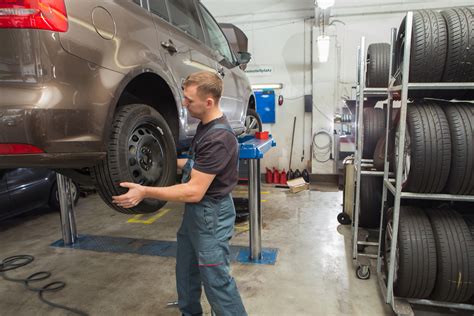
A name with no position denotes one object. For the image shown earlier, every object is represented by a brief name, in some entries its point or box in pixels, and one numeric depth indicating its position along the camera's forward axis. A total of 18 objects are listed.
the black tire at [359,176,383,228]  3.39
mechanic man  1.58
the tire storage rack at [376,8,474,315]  1.87
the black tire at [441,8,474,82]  1.86
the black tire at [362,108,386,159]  3.41
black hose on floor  2.42
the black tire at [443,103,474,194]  1.84
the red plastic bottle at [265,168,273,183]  6.61
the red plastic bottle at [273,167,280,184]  6.57
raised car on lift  1.15
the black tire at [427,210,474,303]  1.94
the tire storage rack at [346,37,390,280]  2.89
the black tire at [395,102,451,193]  1.87
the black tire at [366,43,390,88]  3.15
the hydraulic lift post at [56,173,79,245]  3.57
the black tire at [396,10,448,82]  1.89
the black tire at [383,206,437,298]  1.99
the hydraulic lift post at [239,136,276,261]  2.96
